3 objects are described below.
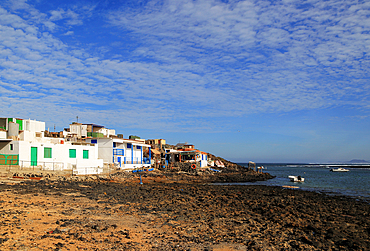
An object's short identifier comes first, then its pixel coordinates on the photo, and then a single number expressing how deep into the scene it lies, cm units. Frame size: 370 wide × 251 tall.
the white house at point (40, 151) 2791
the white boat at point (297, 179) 4510
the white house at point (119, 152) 4159
